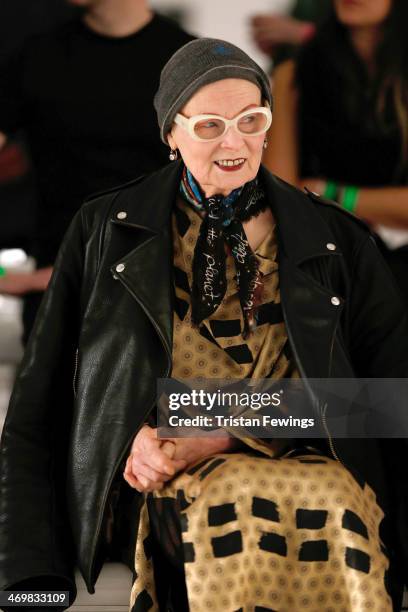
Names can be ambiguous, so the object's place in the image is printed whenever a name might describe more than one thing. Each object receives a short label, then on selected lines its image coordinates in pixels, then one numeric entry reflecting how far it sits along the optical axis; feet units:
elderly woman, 13.60
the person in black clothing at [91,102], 20.44
